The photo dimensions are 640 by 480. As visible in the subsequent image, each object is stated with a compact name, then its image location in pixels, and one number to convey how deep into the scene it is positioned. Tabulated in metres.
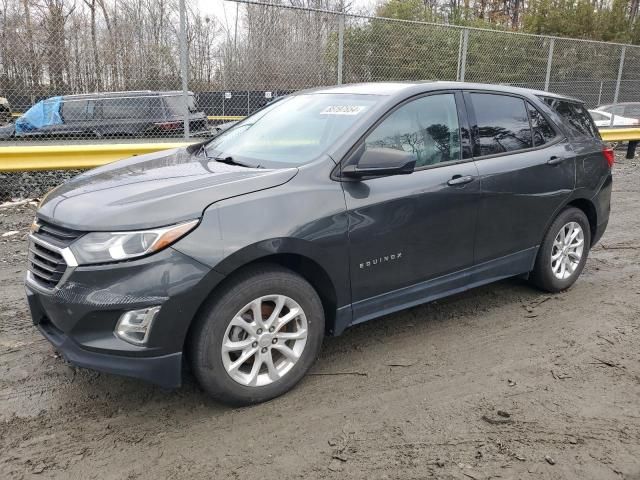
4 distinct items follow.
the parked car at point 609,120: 13.83
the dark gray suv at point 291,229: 2.58
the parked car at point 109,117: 7.11
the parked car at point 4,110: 6.94
